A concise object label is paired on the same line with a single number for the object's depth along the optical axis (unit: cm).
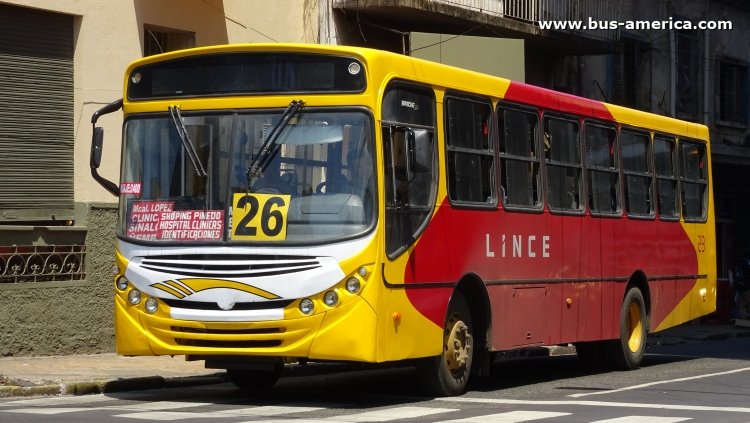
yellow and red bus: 1230
